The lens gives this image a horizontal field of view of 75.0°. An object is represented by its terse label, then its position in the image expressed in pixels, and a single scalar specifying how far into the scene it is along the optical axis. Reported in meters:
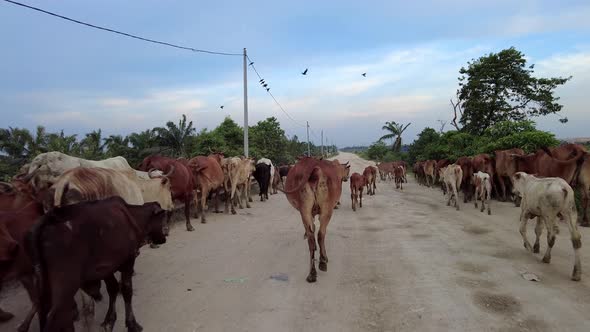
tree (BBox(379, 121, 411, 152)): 56.25
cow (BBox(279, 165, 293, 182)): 19.95
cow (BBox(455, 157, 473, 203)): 14.78
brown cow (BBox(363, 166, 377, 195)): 16.52
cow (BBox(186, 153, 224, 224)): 11.00
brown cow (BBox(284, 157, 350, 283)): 6.29
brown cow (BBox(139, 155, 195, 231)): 9.10
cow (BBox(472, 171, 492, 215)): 12.06
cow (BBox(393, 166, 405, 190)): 21.27
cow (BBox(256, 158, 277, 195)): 16.78
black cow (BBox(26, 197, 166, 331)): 3.31
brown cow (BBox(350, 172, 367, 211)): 13.48
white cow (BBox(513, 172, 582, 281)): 6.01
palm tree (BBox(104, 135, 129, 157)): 19.70
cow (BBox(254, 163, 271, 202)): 16.09
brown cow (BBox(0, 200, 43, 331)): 3.75
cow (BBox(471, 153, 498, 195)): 14.13
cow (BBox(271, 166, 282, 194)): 18.80
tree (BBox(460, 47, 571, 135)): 22.48
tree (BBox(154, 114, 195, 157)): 23.91
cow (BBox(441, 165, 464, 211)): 13.64
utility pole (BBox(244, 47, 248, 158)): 20.05
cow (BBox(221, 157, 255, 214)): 12.90
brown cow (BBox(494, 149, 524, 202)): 12.76
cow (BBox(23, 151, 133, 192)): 5.46
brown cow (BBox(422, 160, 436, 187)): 20.85
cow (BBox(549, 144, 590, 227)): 9.66
